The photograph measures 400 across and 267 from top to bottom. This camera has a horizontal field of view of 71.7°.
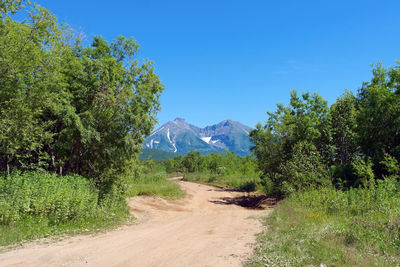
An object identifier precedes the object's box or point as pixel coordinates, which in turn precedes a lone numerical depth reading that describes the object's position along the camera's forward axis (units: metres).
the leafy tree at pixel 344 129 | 19.98
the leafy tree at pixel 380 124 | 15.85
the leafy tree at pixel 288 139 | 19.28
